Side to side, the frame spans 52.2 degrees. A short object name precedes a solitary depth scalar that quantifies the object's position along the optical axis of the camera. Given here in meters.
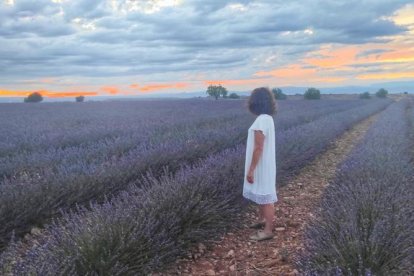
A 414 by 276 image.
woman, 3.88
